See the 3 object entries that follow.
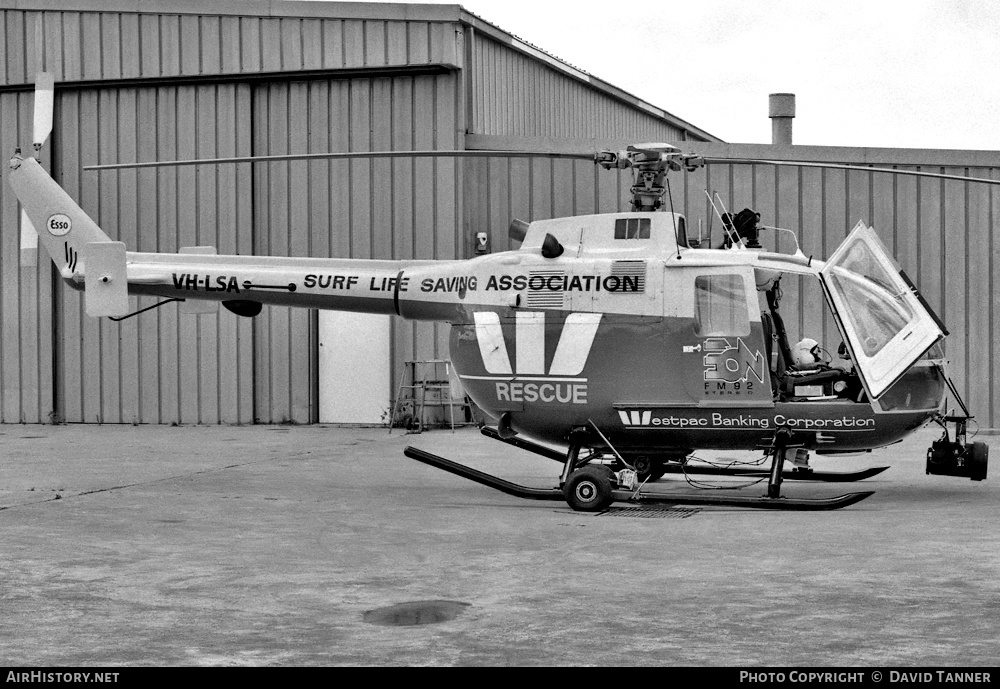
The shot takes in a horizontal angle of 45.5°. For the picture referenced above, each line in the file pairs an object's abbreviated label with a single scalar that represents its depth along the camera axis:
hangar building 19.97
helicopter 10.45
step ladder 19.67
